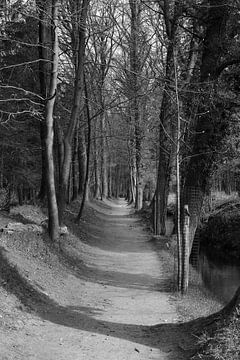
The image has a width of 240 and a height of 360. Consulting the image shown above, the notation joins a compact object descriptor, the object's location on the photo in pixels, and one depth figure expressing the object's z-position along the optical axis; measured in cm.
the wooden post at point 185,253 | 1070
